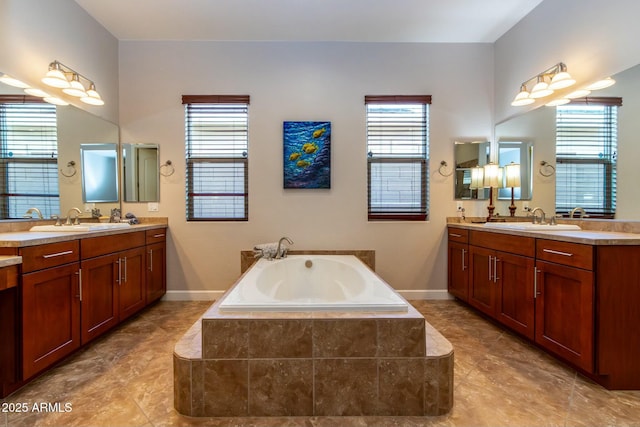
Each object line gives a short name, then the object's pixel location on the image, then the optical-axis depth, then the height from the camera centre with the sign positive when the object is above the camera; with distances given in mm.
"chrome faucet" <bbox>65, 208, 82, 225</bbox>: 2356 -35
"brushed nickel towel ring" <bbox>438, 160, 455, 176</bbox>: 3348 +448
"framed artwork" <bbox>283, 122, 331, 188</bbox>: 3258 +590
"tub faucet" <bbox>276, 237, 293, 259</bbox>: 2941 -434
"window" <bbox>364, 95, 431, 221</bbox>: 3350 +542
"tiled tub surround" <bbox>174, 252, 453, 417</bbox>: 1414 -758
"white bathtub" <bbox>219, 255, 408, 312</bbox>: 1506 -505
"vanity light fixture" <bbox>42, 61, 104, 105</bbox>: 2398 +1063
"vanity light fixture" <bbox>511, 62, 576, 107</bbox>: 2467 +1073
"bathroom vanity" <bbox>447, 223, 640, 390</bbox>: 1654 -549
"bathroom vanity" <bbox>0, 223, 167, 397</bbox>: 1599 -542
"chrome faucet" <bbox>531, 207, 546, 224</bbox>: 2530 -57
